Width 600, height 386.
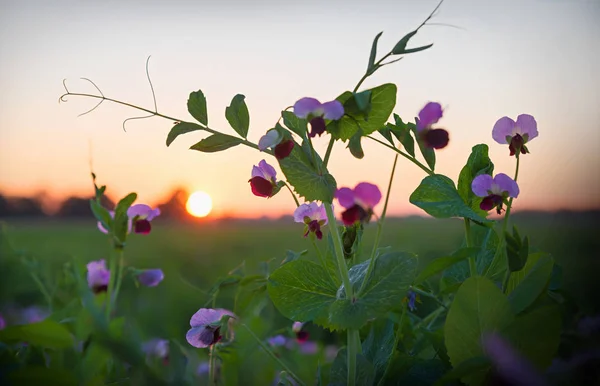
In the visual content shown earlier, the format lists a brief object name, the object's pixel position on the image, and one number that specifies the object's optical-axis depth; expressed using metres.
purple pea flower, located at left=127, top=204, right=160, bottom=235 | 1.14
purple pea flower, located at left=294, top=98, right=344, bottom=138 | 0.63
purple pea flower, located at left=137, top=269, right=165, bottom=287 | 1.26
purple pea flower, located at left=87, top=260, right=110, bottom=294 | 1.27
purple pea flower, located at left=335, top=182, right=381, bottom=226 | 0.64
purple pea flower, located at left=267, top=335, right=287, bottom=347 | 1.34
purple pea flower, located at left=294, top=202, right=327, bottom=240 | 0.87
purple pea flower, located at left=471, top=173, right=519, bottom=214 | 0.74
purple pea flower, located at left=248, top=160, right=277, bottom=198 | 0.80
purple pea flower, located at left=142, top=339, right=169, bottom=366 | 1.28
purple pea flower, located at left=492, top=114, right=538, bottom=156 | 0.84
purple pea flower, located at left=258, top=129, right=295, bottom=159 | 0.65
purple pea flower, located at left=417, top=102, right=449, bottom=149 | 0.71
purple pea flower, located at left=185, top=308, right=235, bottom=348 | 0.82
